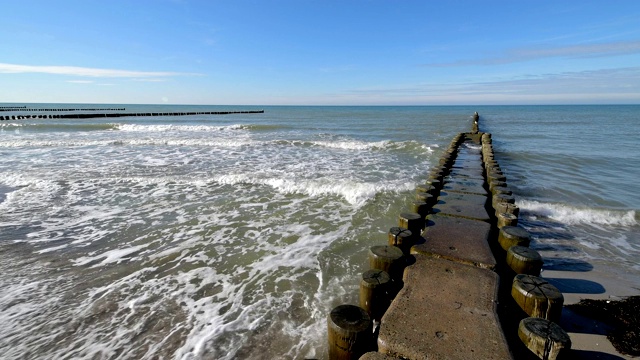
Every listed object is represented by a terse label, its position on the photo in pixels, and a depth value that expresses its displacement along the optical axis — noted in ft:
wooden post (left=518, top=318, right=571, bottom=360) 7.70
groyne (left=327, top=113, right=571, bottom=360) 8.35
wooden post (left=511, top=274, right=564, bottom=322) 9.35
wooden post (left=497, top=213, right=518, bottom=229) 15.60
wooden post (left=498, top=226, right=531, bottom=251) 13.66
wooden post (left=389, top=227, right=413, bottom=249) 13.50
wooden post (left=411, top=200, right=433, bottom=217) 17.60
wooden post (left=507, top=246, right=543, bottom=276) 11.83
